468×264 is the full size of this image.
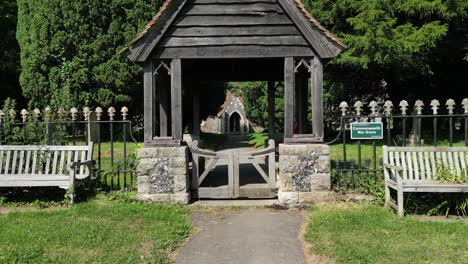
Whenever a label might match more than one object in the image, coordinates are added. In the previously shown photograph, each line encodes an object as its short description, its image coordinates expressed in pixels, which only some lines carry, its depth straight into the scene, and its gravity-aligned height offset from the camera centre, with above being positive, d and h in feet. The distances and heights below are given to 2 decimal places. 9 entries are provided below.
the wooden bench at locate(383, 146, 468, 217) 22.49 -2.51
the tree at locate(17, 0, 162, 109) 69.56 +14.14
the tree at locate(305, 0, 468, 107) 55.72 +11.35
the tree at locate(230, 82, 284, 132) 89.40 +6.16
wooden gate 27.37 -3.60
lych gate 26.48 +4.78
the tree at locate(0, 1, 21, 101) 83.69 +15.95
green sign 26.50 -0.38
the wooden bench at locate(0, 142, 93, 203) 25.32 -2.51
